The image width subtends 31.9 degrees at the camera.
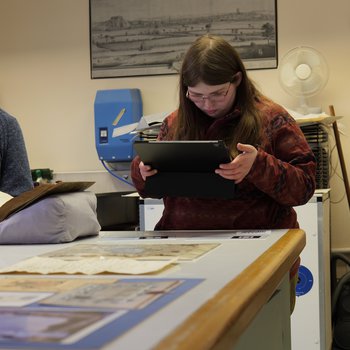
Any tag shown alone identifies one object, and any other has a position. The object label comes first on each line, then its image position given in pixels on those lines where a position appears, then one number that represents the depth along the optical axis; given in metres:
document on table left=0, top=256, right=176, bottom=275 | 0.98
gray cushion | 1.51
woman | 1.66
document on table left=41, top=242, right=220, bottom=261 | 1.15
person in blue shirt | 2.05
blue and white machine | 3.69
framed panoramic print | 3.61
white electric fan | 3.32
